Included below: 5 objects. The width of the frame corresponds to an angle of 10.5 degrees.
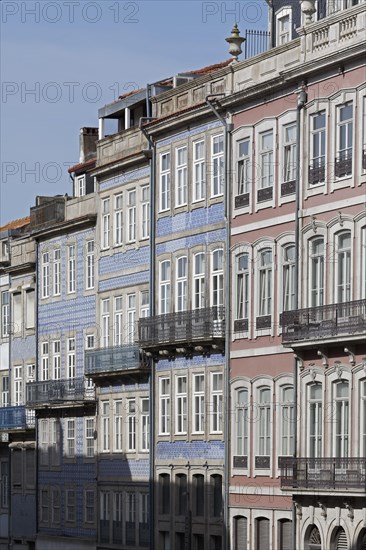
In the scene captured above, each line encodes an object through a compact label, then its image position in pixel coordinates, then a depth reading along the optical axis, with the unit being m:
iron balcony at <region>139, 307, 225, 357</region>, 59.25
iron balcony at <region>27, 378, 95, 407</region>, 70.19
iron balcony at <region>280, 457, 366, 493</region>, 50.81
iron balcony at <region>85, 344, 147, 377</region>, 64.31
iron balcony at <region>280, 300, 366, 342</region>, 50.88
